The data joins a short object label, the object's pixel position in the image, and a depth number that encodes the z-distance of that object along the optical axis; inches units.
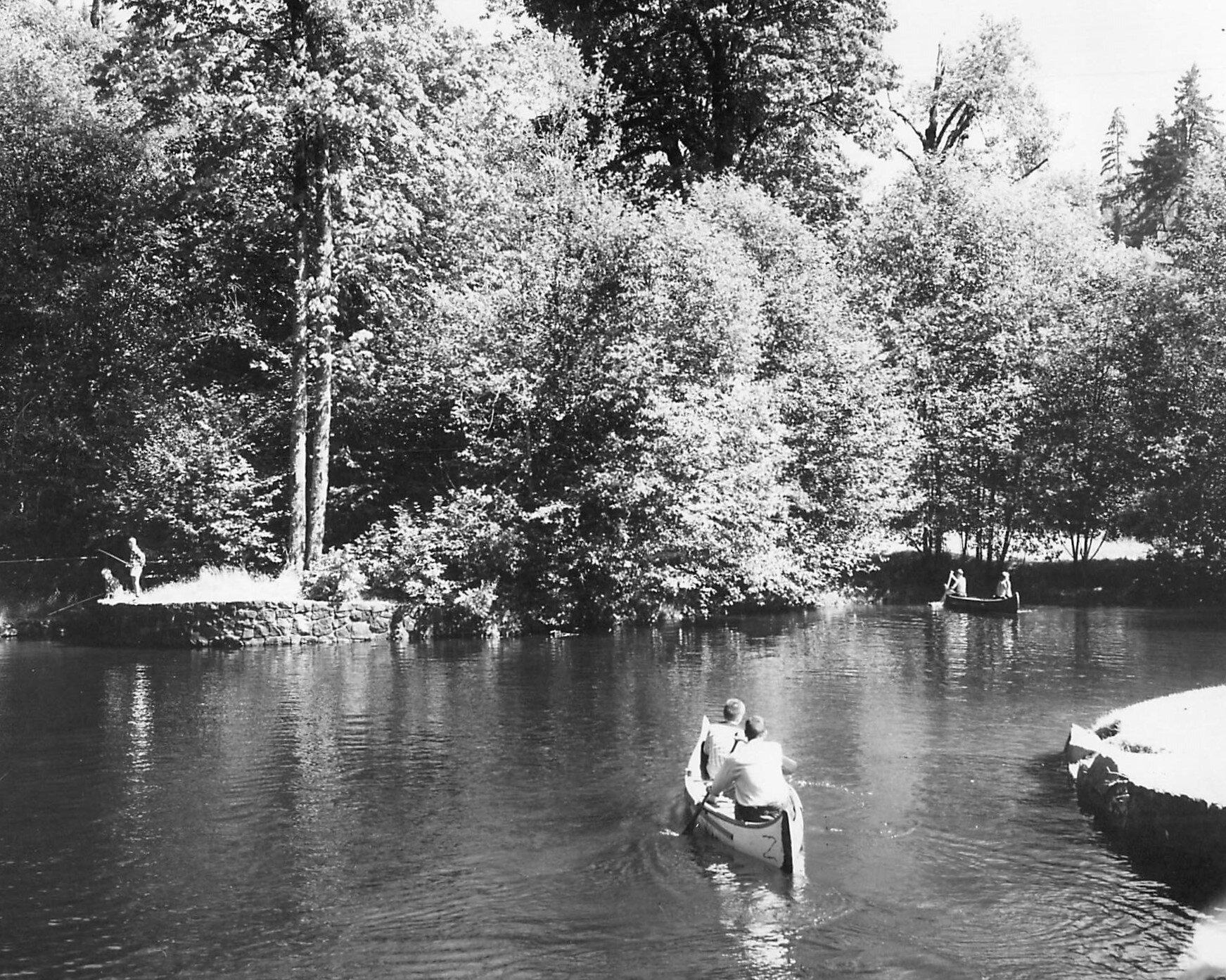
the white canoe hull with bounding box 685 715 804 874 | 485.4
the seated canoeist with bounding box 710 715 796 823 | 512.1
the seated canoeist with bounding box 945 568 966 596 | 1617.9
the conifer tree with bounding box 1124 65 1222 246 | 3100.4
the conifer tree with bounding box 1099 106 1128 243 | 3439.5
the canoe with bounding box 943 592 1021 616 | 1494.8
